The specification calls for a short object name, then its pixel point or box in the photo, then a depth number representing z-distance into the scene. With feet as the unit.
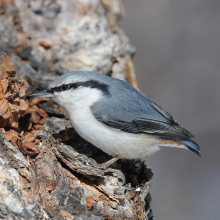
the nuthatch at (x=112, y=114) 15.58
